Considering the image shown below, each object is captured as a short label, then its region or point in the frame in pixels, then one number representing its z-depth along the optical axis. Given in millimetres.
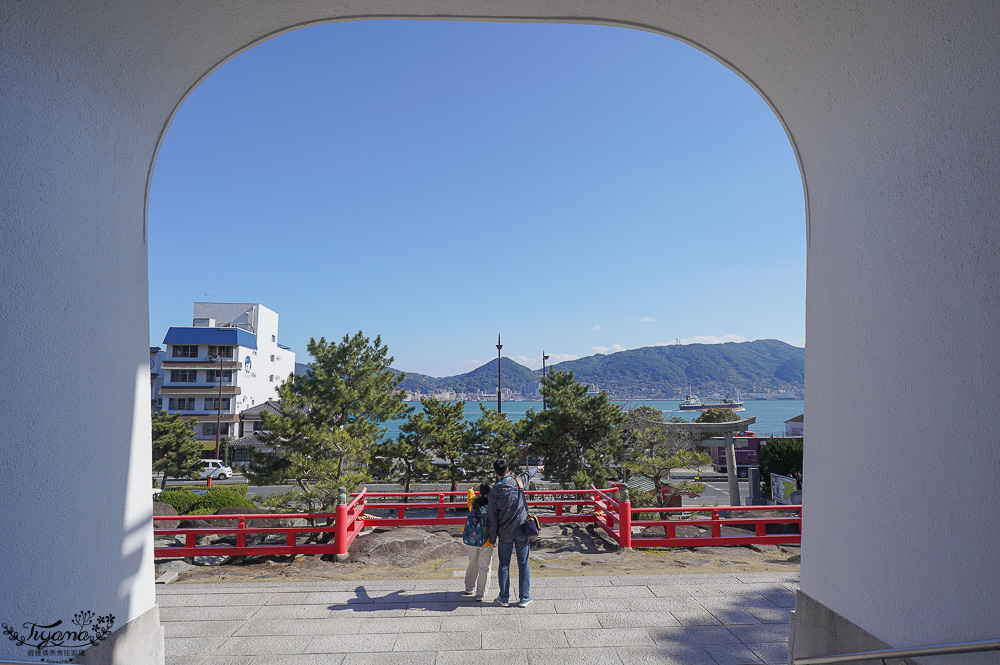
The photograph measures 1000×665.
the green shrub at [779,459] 19516
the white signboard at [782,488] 13000
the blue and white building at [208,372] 39312
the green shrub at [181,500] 13125
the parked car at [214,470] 31234
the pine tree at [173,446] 24062
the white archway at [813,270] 2150
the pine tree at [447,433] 14508
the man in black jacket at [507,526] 4625
